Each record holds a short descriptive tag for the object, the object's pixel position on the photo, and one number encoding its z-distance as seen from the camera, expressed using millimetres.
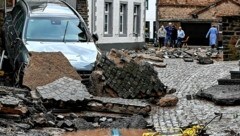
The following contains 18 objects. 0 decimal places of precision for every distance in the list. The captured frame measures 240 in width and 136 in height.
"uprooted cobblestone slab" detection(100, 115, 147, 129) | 10500
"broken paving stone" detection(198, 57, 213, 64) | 23100
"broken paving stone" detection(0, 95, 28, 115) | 10469
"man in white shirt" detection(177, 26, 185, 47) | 42312
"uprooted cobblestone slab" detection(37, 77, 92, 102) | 11384
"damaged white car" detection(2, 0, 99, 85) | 14242
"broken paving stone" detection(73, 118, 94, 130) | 10430
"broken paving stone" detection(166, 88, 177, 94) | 13940
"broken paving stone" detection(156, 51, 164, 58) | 27353
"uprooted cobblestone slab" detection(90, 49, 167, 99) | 12906
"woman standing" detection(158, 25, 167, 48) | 41344
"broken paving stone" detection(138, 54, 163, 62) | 22481
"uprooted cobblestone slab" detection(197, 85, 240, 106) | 12234
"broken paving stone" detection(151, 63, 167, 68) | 21406
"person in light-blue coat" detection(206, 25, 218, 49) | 36703
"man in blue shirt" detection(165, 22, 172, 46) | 41062
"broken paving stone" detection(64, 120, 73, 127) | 10444
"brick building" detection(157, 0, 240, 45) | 51000
